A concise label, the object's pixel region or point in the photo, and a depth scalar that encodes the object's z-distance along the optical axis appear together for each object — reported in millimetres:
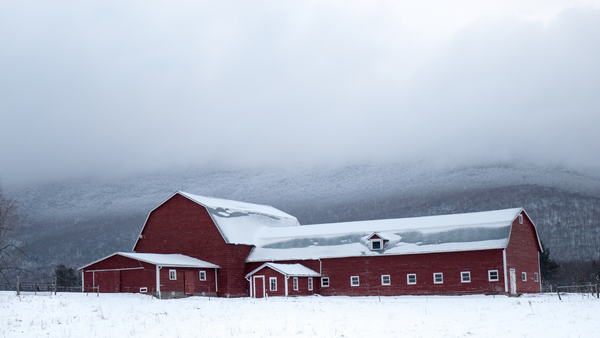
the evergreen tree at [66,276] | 85188
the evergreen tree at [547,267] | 75875
